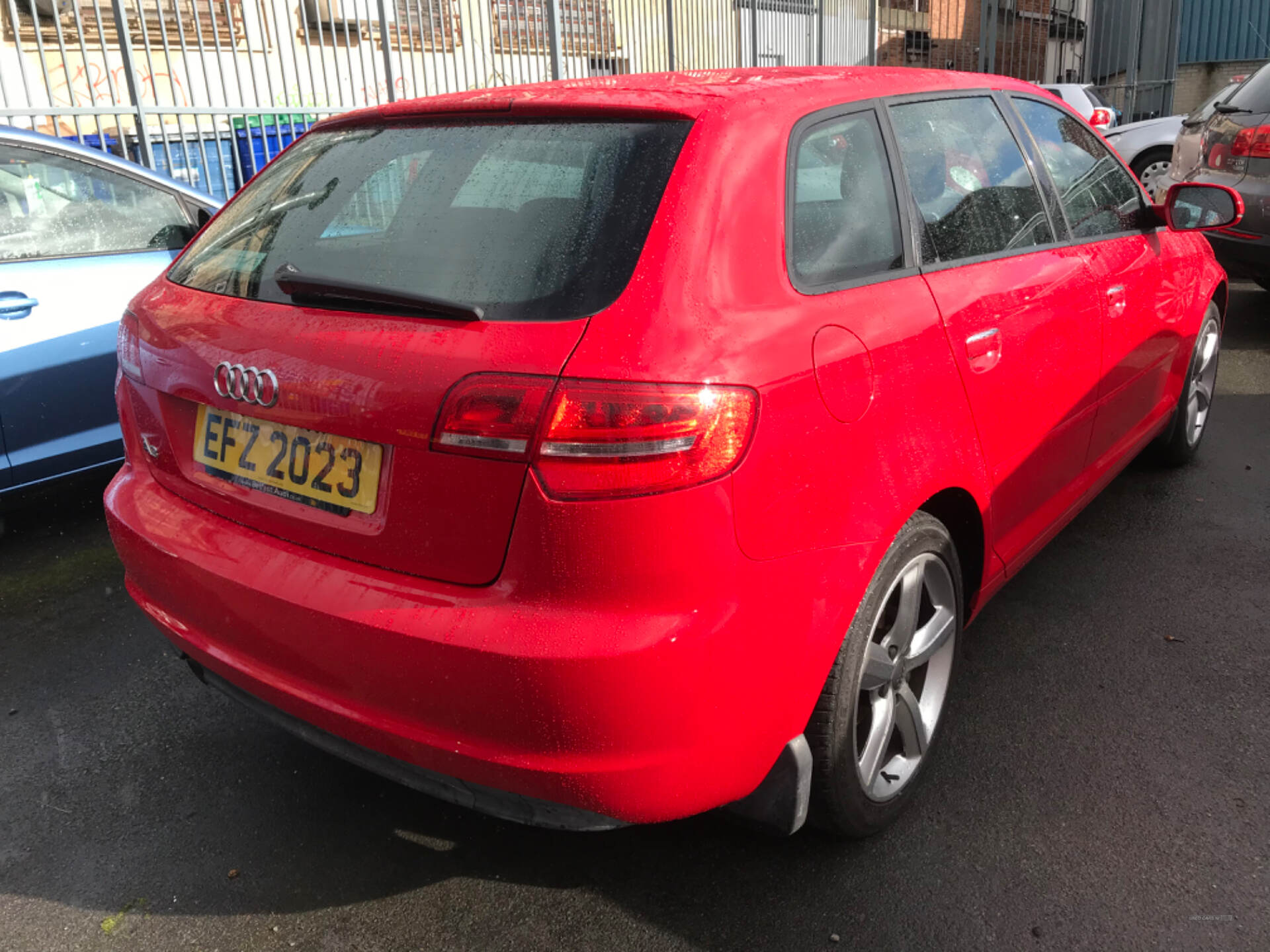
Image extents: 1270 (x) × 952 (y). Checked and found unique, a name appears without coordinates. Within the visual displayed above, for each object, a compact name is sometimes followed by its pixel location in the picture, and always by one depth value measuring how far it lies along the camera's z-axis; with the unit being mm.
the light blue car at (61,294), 3850
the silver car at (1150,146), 11023
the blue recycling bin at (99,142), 6988
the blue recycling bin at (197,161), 7496
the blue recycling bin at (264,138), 7930
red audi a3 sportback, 1750
